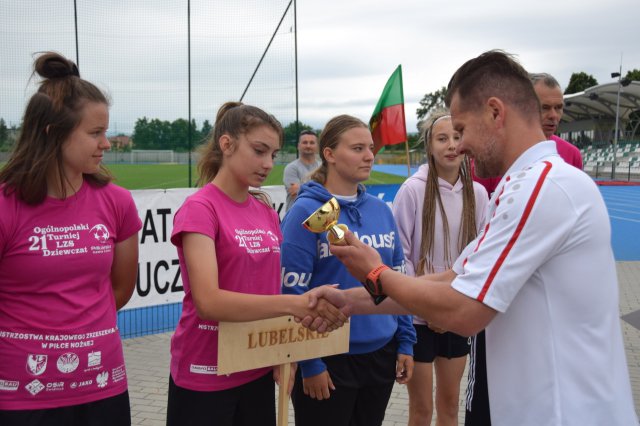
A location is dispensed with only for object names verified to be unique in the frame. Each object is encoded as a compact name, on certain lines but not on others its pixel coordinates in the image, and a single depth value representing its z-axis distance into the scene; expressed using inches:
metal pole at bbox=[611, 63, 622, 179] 1468.8
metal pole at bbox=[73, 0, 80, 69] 299.8
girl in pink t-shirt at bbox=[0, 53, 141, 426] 83.5
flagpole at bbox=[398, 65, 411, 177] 262.6
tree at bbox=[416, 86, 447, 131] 3719.2
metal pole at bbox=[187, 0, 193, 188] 325.1
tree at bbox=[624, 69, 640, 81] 2544.3
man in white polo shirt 64.9
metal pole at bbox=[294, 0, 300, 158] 351.6
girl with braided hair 139.2
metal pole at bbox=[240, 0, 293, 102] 349.1
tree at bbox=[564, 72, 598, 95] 2859.3
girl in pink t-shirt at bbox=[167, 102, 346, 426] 90.2
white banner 237.9
